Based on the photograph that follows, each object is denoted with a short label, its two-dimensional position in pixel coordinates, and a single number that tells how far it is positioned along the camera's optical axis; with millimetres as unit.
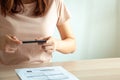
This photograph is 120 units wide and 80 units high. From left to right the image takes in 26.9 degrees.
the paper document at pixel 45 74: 983
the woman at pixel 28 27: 1280
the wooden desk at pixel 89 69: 1029
